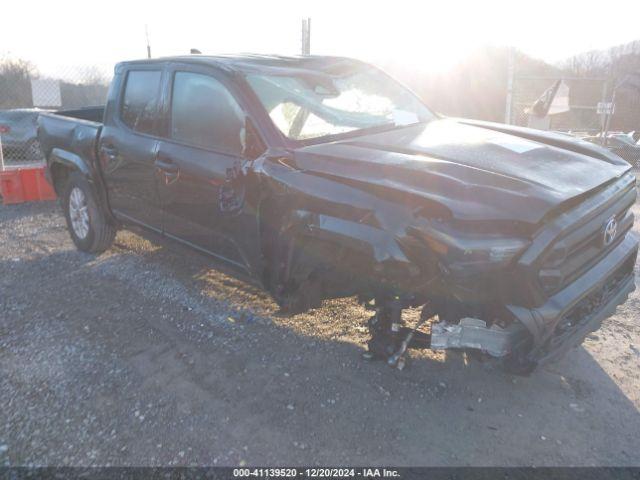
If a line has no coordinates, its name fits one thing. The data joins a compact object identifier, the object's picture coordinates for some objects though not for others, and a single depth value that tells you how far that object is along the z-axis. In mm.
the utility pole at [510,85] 9195
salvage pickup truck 2529
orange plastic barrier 7566
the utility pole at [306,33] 8125
